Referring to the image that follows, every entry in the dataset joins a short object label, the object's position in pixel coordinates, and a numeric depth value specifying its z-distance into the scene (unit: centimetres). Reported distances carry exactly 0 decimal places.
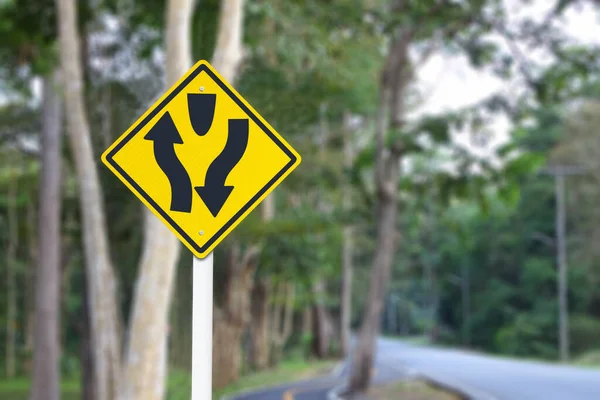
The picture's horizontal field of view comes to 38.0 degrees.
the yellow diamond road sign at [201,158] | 351
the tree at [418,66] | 1650
